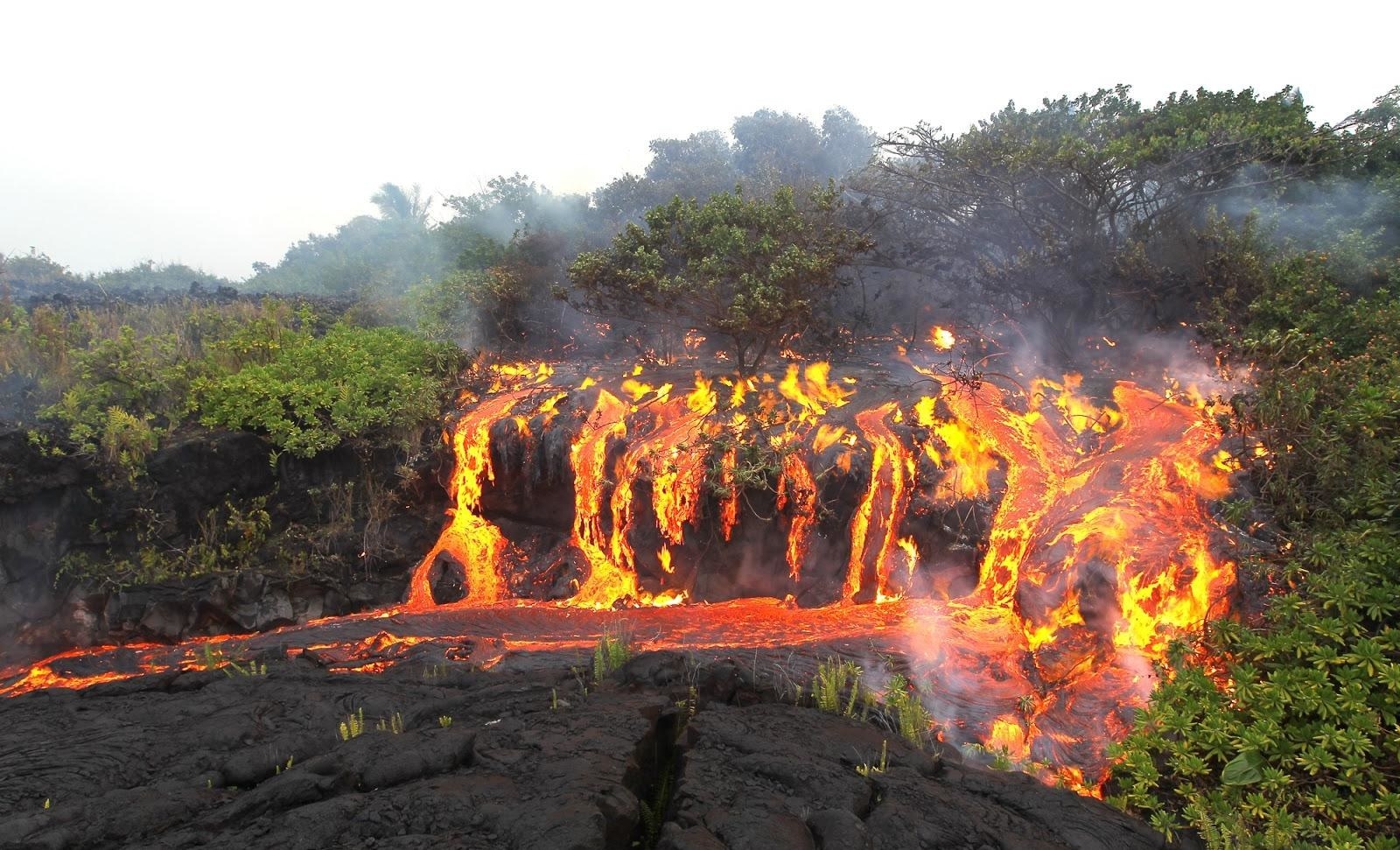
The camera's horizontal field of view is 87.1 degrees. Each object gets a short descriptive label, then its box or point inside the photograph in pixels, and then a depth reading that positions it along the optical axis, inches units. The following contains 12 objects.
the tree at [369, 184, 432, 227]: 1494.8
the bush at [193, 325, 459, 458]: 440.8
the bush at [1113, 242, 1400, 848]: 182.4
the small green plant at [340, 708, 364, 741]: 227.5
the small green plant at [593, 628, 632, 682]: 269.8
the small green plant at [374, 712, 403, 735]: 230.5
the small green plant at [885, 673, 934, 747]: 230.7
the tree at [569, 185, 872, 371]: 470.9
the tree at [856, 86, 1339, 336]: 446.9
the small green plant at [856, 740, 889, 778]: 199.9
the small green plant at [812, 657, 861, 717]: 243.6
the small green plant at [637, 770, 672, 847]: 181.3
